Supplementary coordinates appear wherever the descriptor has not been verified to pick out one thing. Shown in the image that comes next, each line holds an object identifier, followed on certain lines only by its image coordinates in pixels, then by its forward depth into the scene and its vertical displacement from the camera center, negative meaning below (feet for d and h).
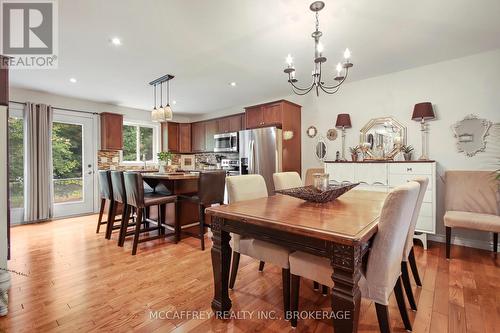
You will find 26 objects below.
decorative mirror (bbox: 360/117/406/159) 11.47 +1.36
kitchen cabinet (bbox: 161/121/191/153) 20.34 +2.53
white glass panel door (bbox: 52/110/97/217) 15.30 +0.16
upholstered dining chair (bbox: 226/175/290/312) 5.30 -1.98
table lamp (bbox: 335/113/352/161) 12.59 +2.35
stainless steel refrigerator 13.41 +0.80
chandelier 5.90 +2.86
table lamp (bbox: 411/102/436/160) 10.22 +2.14
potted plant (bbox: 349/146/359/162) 12.19 +0.56
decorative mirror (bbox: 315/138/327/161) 13.83 +0.91
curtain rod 13.57 +3.72
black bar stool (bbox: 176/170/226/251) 9.65 -1.17
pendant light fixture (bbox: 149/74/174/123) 11.30 +2.56
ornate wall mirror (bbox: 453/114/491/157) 9.70 +1.28
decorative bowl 5.86 -0.75
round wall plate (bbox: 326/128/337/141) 13.43 +1.76
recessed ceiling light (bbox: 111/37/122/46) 8.23 +4.45
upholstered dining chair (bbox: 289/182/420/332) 3.77 -1.70
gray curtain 13.83 +0.21
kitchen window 18.39 +1.85
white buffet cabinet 9.71 -0.55
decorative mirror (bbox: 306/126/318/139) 14.15 +2.03
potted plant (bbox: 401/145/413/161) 11.02 +0.62
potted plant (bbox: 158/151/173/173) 12.21 +0.37
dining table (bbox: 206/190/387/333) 3.48 -1.19
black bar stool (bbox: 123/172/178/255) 9.10 -1.39
